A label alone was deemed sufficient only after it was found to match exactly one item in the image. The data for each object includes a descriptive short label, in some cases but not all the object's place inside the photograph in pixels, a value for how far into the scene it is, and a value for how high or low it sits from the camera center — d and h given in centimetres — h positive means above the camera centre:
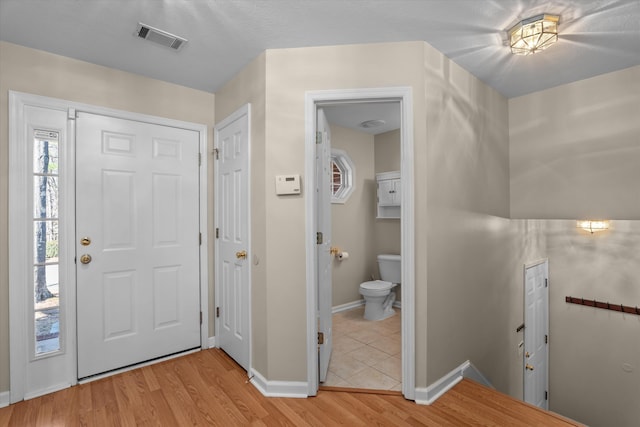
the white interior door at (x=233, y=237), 239 -21
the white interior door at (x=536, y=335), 350 -149
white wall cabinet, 407 +24
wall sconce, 308 -15
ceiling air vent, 191 +116
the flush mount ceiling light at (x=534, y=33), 181 +110
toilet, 369 -95
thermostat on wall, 209 +19
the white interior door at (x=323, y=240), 222 -21
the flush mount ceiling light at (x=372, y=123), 382 +114
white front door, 231 -24
